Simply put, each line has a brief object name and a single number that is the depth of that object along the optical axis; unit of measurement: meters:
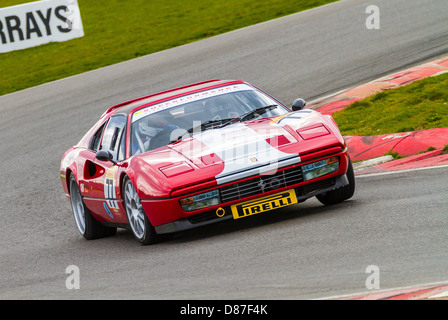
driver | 15.82
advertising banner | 42.09
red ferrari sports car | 14.07
